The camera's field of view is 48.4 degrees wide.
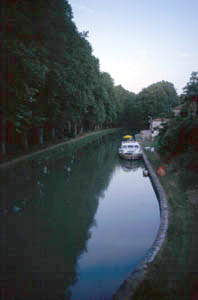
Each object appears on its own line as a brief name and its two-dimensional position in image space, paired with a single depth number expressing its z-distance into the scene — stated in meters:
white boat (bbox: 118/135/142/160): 24.61
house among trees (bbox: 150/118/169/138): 59.17
